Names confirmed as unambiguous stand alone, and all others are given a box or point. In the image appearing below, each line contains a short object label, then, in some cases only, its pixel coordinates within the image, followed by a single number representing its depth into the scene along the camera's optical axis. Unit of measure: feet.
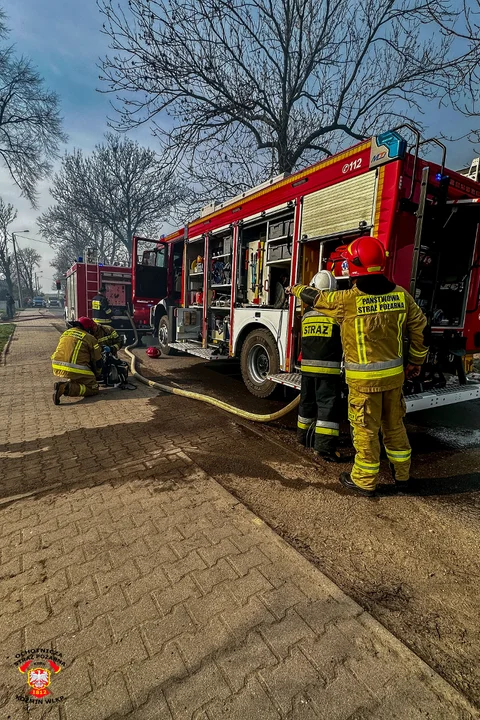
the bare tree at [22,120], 49.96
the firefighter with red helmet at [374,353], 8.89
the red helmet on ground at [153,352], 29.78
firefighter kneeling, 17.04
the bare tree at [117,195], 72.64
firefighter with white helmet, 11.02
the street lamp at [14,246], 112.57
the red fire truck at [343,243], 11.07
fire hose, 13.32
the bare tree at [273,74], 26.37
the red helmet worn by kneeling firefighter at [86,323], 18.15
